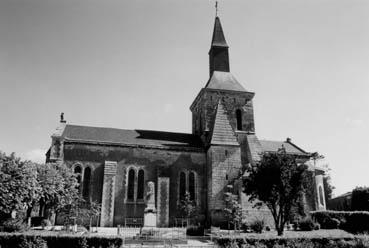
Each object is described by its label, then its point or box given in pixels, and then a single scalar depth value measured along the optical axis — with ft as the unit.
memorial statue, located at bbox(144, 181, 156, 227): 91.15
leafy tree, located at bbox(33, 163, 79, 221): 92.32
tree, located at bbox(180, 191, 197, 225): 108.78
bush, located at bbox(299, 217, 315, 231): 103.75
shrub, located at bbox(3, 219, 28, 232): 81.13
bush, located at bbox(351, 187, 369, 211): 126.52
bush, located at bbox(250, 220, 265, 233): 98.73
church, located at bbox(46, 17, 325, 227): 110.11
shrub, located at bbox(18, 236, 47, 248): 56.95
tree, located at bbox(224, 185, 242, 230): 100.58
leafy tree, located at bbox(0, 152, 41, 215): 74.02
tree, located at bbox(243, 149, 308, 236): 80.07
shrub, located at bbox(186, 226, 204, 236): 95.09
